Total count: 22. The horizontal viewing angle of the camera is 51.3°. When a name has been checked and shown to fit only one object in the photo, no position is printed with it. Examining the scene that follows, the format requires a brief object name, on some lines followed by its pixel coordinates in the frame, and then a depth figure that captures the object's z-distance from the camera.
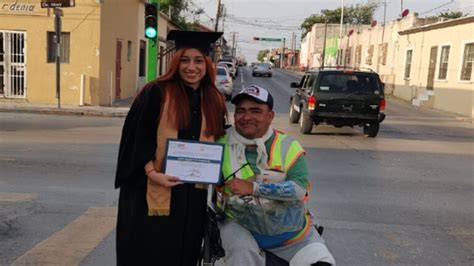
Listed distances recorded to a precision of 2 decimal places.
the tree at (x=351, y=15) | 75.56
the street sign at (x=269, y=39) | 93.25
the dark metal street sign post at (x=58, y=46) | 15.65
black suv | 12.31
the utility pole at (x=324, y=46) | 63.10
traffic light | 13.44
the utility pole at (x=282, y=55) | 115.18
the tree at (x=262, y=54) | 174.95
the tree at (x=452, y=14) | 50.84
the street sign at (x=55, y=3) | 16.38
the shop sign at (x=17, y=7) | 17.45
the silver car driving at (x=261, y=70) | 47.50
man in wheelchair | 2.83
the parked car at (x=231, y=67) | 37.23
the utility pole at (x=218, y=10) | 48.50
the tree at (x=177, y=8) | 39.19
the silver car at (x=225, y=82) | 21.73
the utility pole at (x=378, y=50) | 37.38
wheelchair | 2.94
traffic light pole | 15.59
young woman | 2.70
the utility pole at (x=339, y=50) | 54.41
